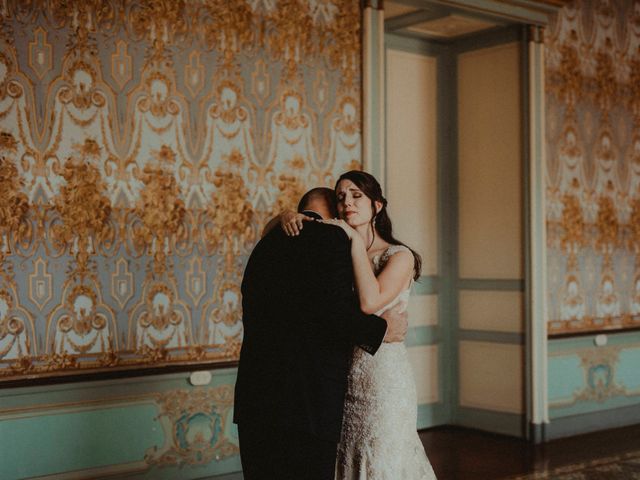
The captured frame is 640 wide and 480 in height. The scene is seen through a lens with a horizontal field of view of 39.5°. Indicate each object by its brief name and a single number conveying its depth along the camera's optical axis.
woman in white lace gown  3.38
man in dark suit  2.90
